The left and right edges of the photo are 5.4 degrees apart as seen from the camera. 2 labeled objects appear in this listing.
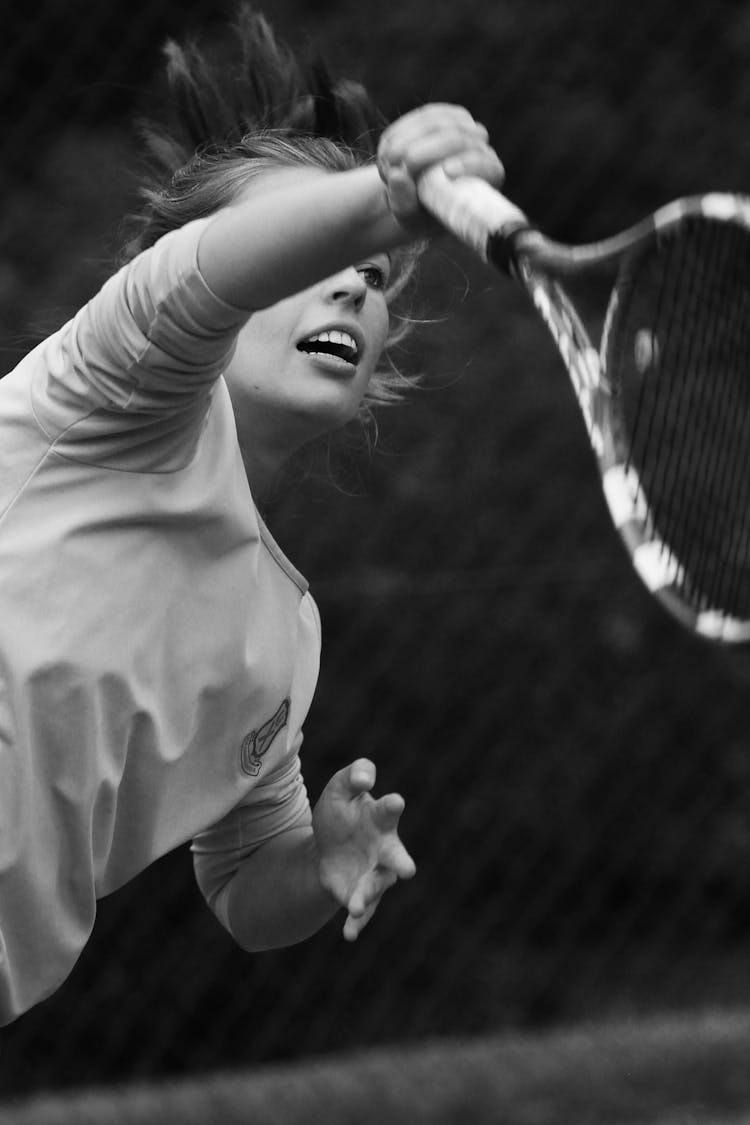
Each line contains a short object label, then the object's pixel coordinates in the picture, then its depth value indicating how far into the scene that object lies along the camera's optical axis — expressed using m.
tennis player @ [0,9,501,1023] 5.02
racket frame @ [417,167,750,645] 4.94
